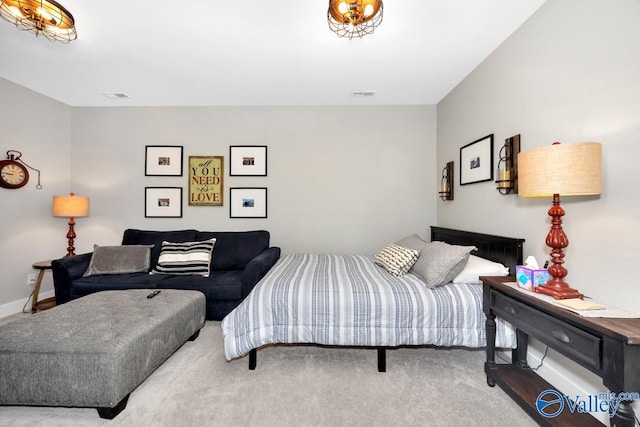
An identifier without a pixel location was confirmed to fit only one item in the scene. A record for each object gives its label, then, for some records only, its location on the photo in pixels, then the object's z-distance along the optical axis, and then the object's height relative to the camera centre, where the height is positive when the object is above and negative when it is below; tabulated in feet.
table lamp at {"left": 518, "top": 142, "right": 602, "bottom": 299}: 4.20 +0.60
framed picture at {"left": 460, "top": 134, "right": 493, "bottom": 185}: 7.89 +1.73
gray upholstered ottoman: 4.74 -2.74
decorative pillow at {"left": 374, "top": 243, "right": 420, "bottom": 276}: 7.49 -1.38
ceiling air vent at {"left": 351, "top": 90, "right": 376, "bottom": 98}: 10.25 +4.78
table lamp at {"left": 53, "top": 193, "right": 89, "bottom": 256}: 10.32 +0.16
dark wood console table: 3.18 -1.91
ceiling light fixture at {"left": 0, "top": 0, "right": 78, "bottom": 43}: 5.39 +4.22
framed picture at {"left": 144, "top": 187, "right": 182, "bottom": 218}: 11.87 +0.40
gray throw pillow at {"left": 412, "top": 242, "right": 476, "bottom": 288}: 6.40 -1.27
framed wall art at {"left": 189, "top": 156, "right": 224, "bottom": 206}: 11.85 +1.27
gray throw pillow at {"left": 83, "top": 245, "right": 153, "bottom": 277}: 9.32 -1.77
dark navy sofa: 8.70 -2.37
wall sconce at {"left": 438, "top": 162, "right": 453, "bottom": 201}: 10.28 +1.20
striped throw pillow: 9.57 -1.74
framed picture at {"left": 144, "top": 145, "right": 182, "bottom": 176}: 11.84 +2.39
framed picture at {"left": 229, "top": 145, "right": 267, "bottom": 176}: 11.76 +2.35
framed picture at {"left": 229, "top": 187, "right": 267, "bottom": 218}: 11.80 +0.47
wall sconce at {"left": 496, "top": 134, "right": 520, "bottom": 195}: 6.79 +1.24
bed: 5.98 -2.45
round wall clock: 9.44 +1.36
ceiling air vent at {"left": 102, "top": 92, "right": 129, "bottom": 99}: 10.68 +4.80
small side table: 9.49 -3.11
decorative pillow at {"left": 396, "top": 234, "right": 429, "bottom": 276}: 7.14 -1.07
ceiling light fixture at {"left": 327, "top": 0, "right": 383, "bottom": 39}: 5.07 +4.04
